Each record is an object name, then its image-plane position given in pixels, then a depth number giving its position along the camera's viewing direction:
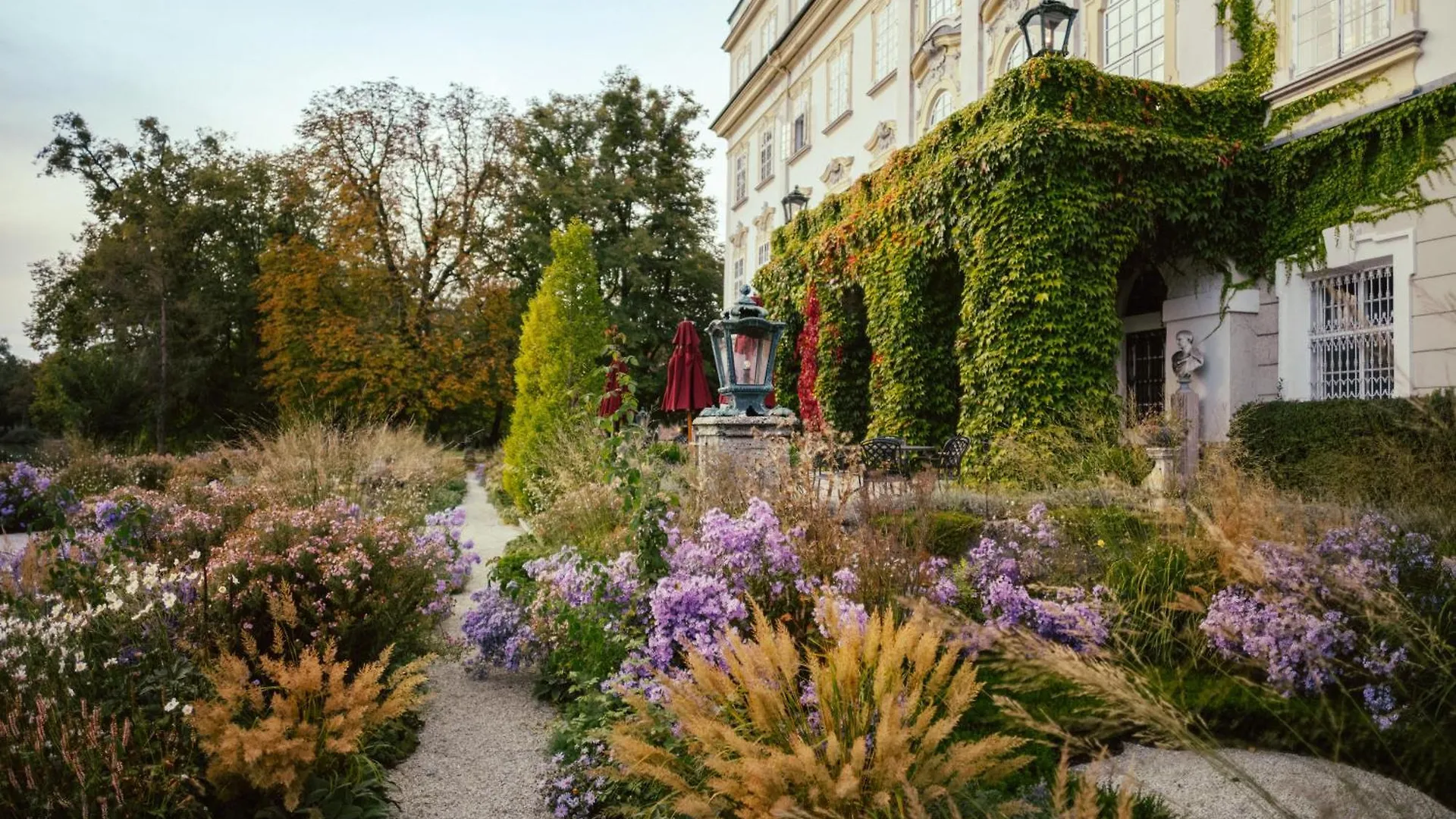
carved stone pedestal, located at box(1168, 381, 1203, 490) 8.93
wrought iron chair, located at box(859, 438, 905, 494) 7.06
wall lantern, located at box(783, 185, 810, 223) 16.40
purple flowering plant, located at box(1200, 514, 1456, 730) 2.84
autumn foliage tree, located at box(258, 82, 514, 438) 23.14
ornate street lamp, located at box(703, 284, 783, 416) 7.62
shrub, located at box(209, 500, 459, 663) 3.79
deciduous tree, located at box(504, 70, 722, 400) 26.33
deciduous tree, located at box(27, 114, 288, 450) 23.77
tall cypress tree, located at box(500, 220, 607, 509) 12.16
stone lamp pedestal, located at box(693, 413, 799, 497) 5.25
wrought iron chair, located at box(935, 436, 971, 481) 9.46
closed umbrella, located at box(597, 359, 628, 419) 12.02
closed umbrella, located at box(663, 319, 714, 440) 10.26
